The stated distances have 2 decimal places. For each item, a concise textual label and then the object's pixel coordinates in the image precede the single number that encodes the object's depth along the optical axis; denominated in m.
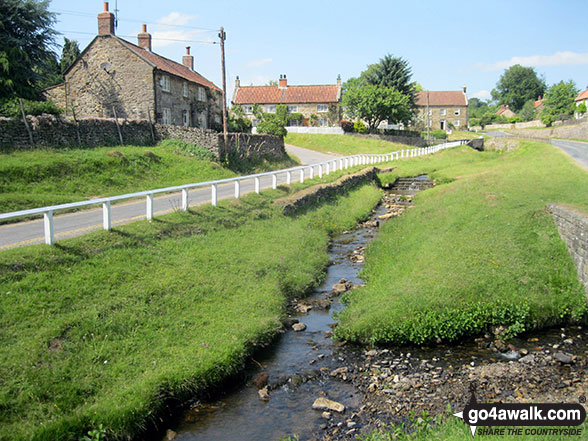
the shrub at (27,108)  22.38
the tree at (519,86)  141.00
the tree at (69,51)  52.38
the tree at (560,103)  91.69
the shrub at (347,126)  66.16
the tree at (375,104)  66.50
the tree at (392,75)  72.75
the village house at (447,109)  109.94
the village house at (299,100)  73.00
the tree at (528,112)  116.15
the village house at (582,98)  94.09
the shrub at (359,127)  66.34
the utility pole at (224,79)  31.02
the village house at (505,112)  137.88
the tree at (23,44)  28.70
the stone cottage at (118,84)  35.50
